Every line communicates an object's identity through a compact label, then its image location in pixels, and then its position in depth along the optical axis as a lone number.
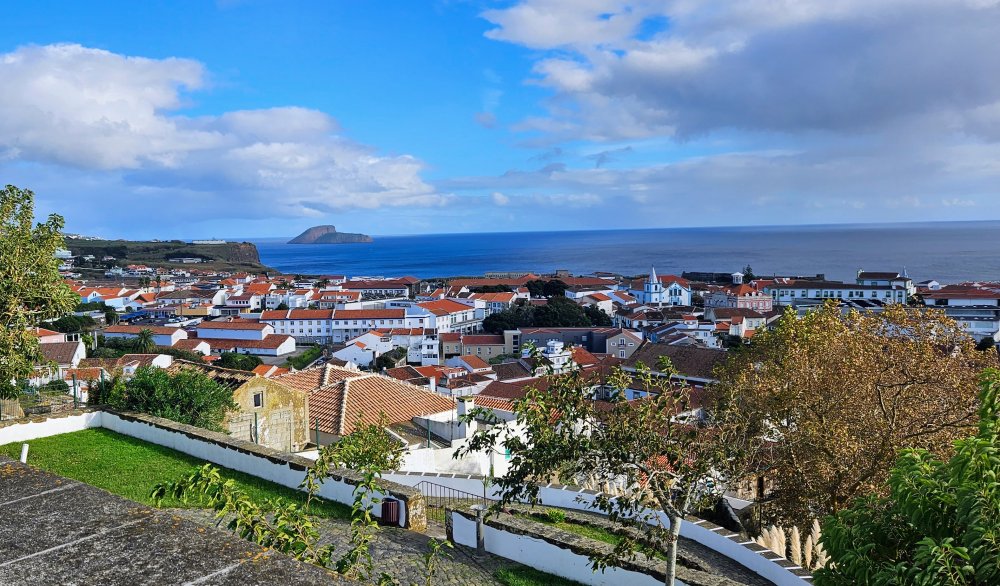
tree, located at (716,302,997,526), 14.02
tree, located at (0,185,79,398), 12.93
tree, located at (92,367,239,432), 15.95
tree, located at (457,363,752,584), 7.21
